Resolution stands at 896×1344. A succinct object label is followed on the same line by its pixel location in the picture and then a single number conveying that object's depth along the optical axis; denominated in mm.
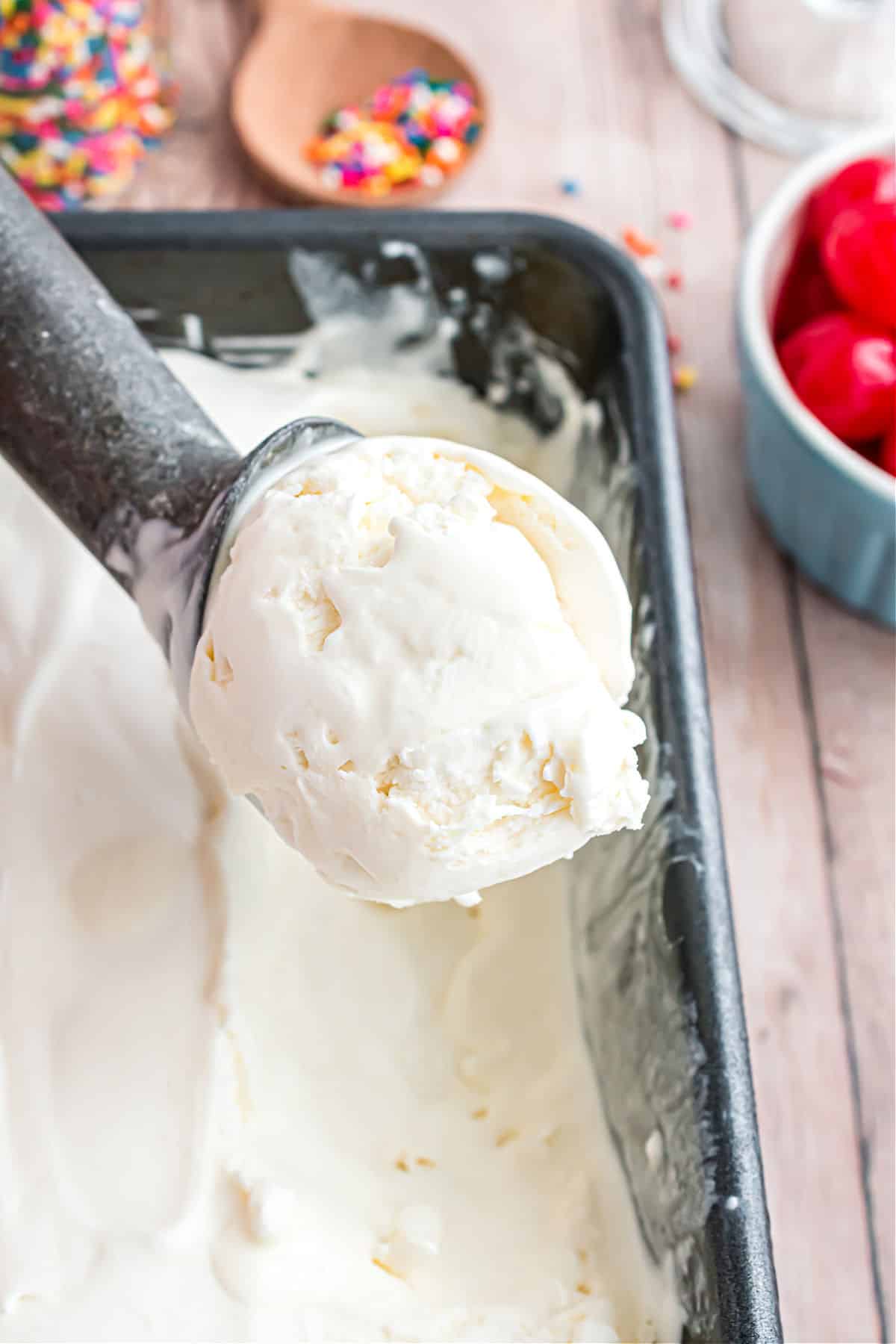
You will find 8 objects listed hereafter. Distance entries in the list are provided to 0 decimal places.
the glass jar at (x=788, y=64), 552
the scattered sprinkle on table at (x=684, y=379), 531
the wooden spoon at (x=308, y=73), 542
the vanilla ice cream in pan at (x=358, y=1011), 419
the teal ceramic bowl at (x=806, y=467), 482
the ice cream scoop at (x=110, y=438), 423
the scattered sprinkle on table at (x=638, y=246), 543
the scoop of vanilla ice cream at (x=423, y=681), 400
